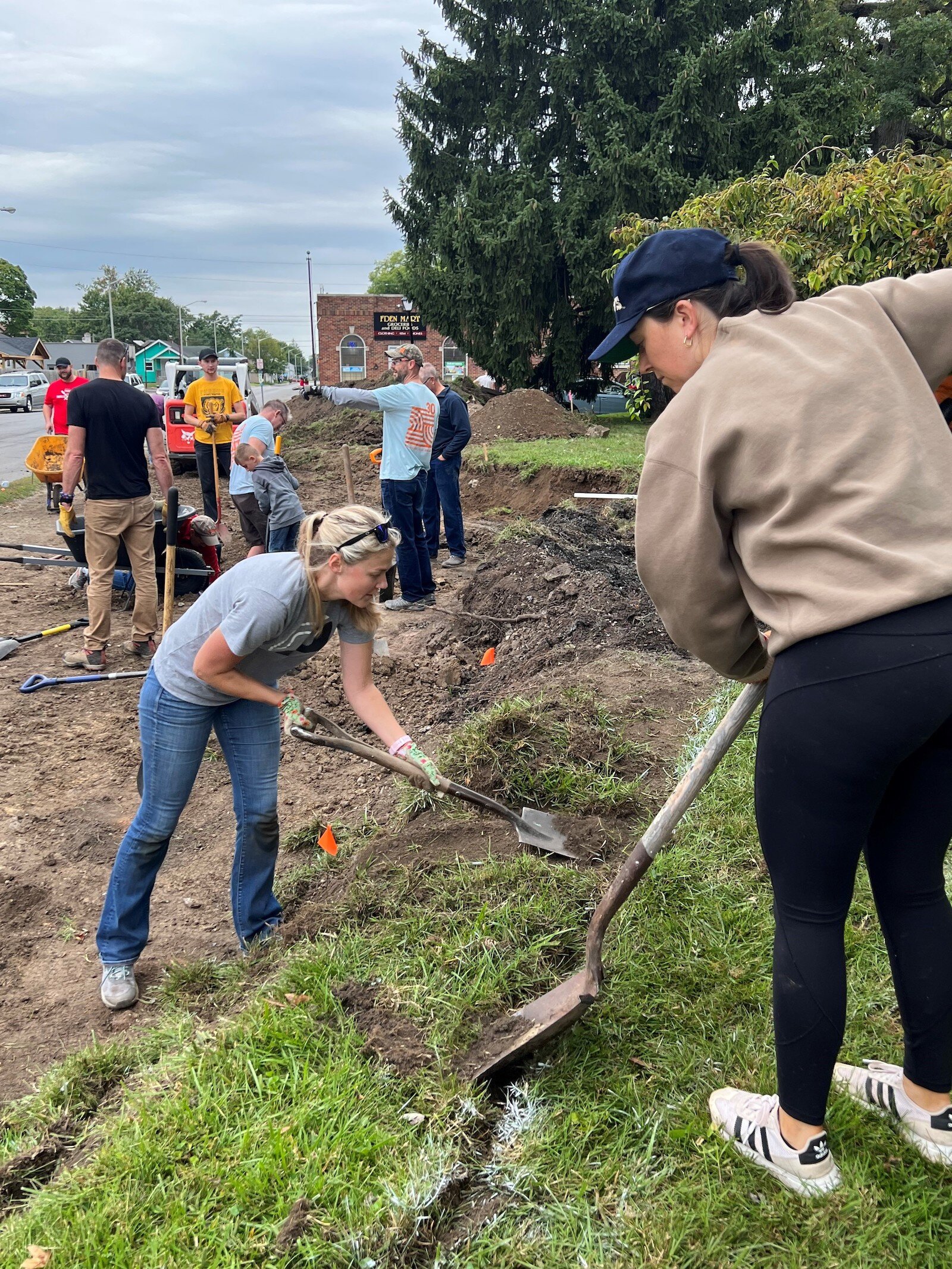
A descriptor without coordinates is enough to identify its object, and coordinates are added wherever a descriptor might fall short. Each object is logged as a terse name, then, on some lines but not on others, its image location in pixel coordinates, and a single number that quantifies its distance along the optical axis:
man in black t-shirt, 6.80
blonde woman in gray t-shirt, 2.91
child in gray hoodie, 8.04
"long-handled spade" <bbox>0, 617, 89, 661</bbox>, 7.07
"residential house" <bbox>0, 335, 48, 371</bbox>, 61.25
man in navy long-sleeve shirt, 10.02
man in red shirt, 12.20
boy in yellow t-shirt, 11.53
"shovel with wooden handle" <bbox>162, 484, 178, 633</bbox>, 6.04
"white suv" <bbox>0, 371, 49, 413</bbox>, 40.06
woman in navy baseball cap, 1.53
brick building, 49.59
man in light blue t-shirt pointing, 8.03
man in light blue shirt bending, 8.17
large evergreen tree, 21.89
